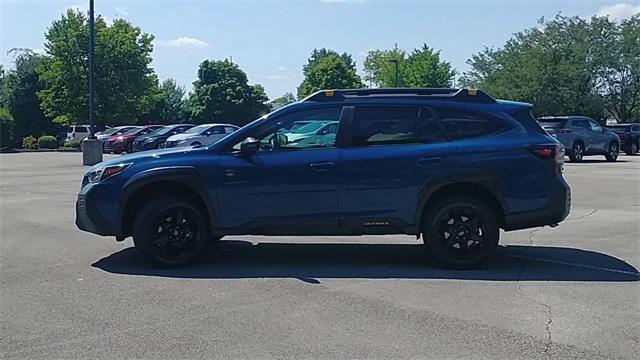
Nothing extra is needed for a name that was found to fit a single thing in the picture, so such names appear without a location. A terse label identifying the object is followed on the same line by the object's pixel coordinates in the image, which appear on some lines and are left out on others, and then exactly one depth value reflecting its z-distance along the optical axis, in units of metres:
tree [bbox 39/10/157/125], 48.66
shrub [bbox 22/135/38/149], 50.06
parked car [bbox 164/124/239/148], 28.98
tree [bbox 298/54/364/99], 68.62
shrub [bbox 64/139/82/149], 48.09
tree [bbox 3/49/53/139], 58.25
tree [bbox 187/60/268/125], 73.19
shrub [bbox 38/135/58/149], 49.09
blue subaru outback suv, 7.58
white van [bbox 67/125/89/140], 52.00
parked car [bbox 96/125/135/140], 40.63
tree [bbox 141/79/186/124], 64.83
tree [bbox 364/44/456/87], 66.19
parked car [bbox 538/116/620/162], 27.30
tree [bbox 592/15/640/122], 54.34
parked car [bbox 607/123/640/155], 38.22
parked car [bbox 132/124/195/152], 33.62
